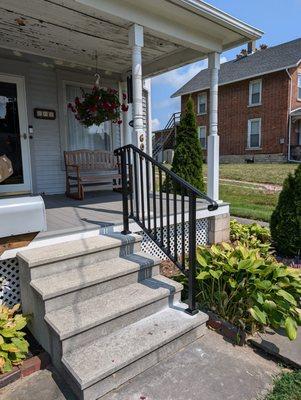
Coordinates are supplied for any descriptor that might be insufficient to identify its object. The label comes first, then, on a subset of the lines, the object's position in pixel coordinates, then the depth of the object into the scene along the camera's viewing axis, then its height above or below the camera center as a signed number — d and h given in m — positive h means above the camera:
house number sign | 4.98 +0.70
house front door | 4.68 +0.38
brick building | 15.16 +2.61
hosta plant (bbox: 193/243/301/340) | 2.31 -1.07
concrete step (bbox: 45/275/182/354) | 1.97 -1.07
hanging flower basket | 4.53 +0.72
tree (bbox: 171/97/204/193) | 6.13 +0.07
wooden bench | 4.84 -0.21
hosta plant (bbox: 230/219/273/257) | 4.13 -1.15
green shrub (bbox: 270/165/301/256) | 3.81 -0.80
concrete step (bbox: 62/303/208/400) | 1.78 -1.22
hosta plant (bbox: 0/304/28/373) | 1.95 -1.20
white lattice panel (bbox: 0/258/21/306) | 2.58 -1.04
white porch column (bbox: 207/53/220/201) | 4.31 +0.24
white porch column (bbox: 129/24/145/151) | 3.28 +0.84
